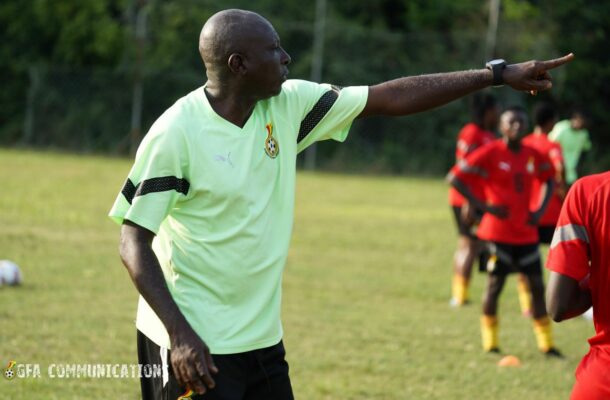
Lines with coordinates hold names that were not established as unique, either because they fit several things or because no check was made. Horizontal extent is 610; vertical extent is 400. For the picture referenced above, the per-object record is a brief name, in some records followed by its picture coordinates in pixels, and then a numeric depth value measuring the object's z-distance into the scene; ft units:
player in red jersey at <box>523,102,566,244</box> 69.62
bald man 22.90
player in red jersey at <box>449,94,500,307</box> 67.05
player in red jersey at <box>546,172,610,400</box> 22.18
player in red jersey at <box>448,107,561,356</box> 53.36
